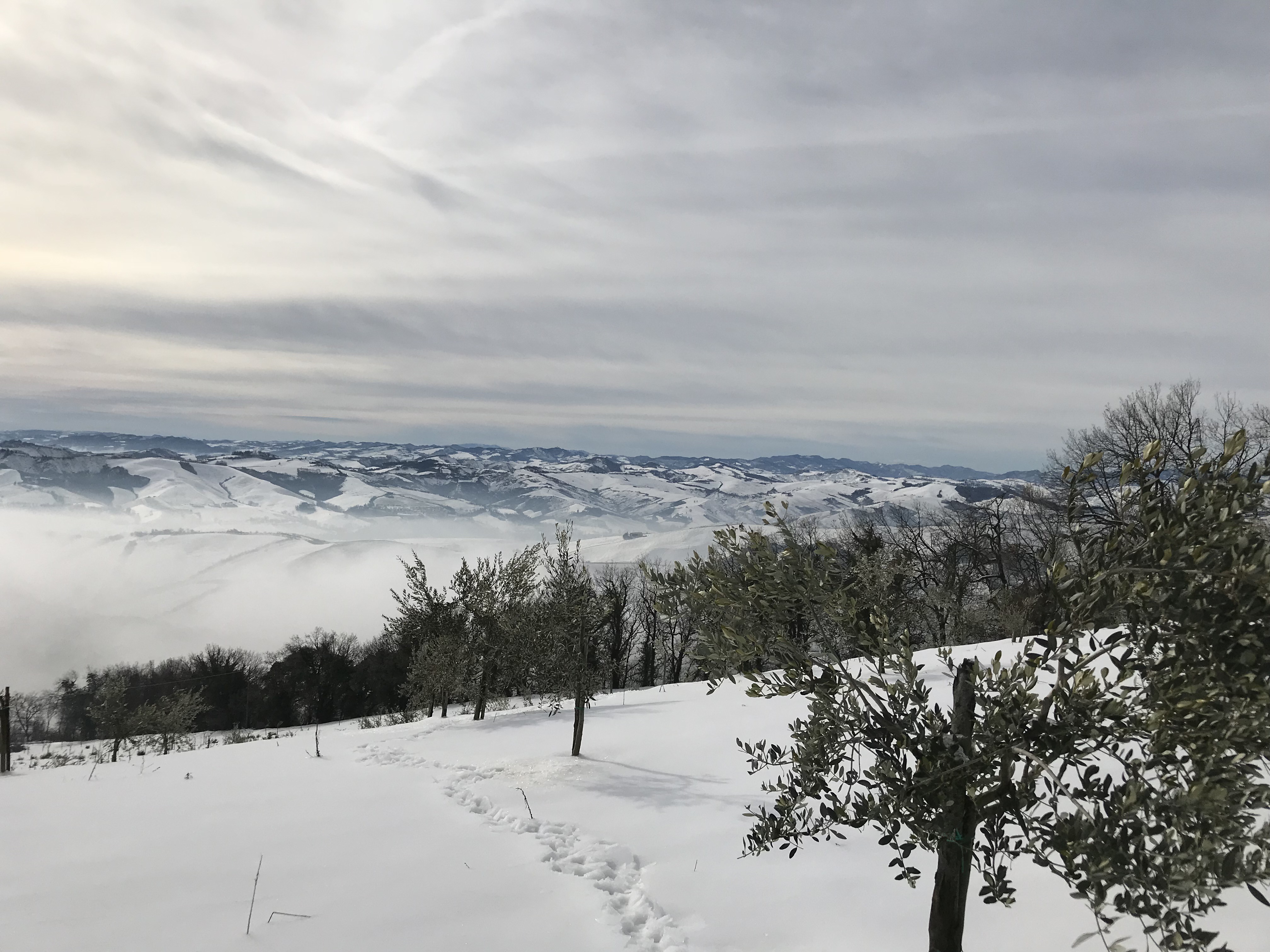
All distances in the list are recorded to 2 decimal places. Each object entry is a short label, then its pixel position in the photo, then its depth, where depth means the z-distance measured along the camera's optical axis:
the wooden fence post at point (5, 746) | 16.33
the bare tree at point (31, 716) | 74.06
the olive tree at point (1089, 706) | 3.20
